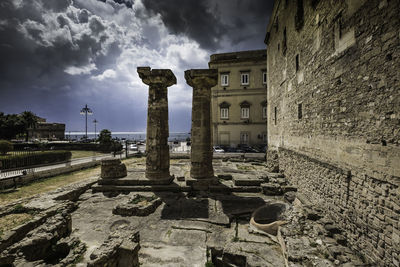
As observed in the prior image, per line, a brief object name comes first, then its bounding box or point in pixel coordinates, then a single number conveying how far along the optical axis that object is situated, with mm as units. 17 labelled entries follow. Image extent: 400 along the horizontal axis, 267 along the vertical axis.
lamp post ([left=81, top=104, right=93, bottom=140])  28053
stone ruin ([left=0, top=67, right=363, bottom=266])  4168
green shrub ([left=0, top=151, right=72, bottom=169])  12927
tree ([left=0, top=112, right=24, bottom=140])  26912
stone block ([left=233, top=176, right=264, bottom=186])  9305
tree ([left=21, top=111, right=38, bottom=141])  28969
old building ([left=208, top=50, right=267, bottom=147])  24719
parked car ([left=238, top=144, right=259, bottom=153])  22328
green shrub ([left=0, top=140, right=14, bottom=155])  15250
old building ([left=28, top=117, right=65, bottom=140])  39466
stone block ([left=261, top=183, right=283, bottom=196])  8688
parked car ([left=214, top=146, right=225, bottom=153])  21484
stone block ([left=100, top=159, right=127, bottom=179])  9703
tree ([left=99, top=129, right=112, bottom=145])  24656
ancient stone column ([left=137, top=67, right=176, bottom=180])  9359
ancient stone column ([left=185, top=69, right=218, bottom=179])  9375
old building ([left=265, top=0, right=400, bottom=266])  3739
